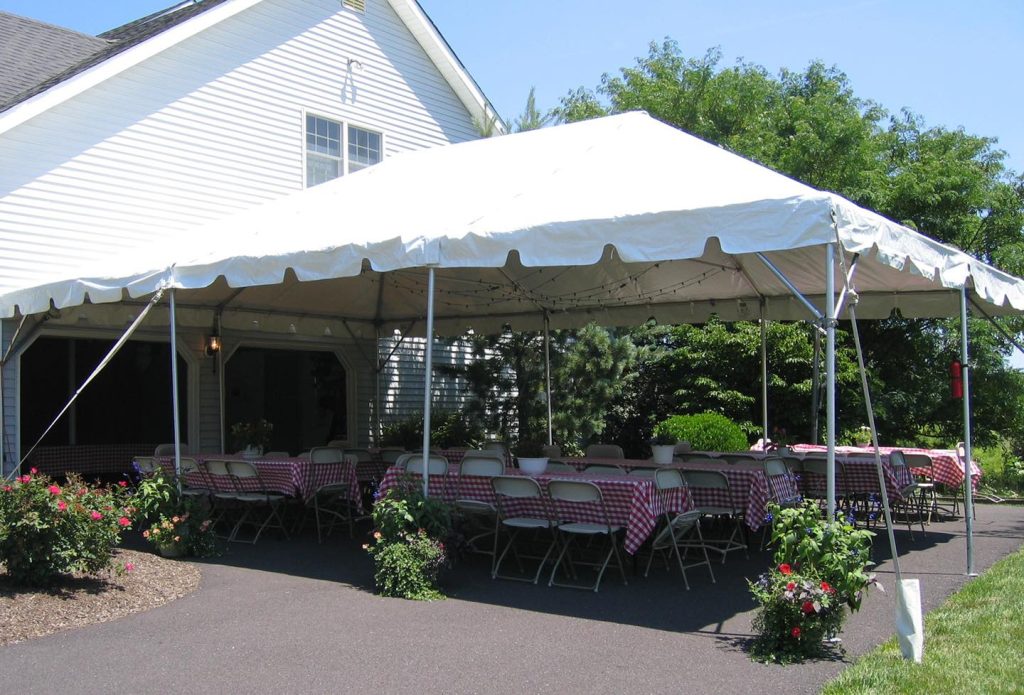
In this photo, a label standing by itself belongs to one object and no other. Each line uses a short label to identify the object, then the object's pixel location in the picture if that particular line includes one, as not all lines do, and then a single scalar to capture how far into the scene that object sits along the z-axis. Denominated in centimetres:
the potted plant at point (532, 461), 843
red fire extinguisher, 840
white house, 1156
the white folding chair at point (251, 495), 970
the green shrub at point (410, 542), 714
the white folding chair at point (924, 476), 1094
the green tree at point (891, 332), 1648
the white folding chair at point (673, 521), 748
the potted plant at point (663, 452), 973
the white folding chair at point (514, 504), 760
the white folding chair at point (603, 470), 859
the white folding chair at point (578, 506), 727
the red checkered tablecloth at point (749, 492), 823
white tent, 677
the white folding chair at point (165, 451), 1116
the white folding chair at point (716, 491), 837
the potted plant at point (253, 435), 1133
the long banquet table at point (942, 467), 1159
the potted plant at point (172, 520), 873
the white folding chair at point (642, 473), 797
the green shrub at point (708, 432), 1472
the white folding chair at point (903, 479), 1013
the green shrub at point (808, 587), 540
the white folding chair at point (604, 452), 1105
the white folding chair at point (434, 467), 848
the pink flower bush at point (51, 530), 677
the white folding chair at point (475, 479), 822
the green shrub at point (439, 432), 1507
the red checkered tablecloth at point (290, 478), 970
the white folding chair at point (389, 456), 1084
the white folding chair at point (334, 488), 995
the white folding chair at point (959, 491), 1182
